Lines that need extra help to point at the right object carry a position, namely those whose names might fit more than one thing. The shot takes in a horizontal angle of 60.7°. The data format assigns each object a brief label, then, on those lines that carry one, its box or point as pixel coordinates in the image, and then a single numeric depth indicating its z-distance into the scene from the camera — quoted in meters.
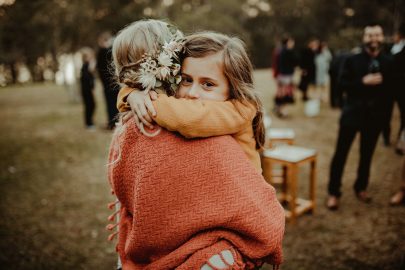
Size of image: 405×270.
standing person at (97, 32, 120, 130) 8.12
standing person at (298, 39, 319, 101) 12.03
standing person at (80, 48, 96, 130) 9.25
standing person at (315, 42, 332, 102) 13.21
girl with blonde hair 1.22
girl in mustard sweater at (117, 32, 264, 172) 1.30
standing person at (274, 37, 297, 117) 10.10
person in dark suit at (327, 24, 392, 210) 4.32
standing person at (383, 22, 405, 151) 4.54
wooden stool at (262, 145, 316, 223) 4.11
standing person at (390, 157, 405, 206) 4.77
